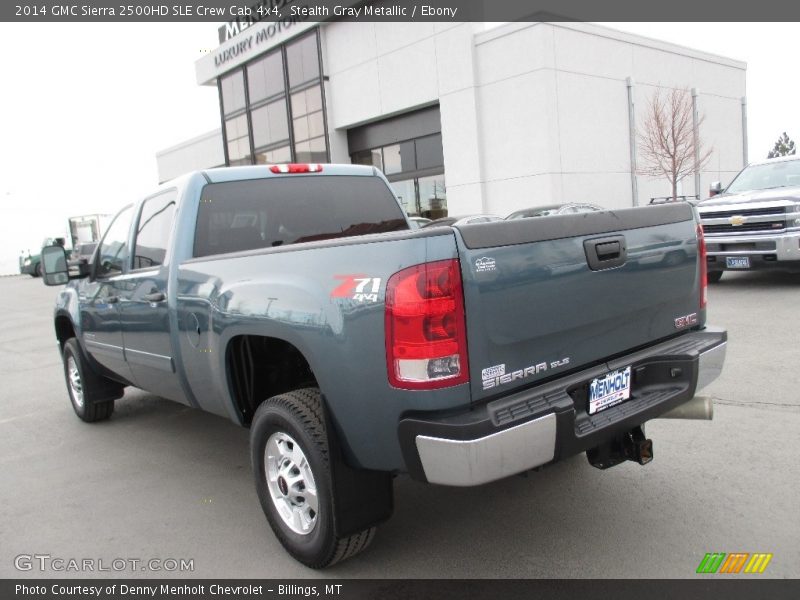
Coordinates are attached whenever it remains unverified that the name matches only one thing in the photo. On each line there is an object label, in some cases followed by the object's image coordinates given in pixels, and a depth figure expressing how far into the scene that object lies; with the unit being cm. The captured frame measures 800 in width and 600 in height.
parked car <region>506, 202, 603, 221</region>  1317
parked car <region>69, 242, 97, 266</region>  2258
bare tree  2255
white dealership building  2027
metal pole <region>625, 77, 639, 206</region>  2240
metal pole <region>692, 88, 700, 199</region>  2431
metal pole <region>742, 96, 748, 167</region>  2828
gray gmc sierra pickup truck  246
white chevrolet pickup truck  943
